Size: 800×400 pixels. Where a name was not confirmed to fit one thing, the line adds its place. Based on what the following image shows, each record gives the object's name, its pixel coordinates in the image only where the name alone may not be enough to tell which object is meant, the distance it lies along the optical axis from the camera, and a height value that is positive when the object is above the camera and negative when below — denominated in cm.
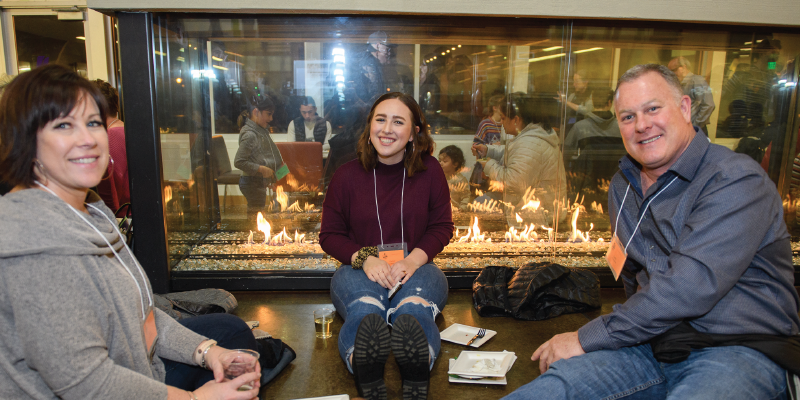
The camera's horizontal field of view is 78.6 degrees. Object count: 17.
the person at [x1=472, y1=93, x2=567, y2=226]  390 -26
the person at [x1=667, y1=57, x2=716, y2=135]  375 +28
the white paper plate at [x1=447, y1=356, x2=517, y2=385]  223 -117
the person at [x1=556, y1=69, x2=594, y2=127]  380 +20
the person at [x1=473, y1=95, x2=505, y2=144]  396 -1
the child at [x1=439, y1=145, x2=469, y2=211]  400 -37
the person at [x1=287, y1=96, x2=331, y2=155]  375 -4
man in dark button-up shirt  161 -54
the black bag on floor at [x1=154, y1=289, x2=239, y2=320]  273 -107
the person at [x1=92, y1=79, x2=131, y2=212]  346 -27
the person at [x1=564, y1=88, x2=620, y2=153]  387 +1
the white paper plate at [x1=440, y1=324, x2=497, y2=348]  267 -116
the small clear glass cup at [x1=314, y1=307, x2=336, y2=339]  275 -110
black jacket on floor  304 -106
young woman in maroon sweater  250 -54
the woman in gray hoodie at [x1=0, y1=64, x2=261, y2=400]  115 -36
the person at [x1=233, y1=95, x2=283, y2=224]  371 -25
